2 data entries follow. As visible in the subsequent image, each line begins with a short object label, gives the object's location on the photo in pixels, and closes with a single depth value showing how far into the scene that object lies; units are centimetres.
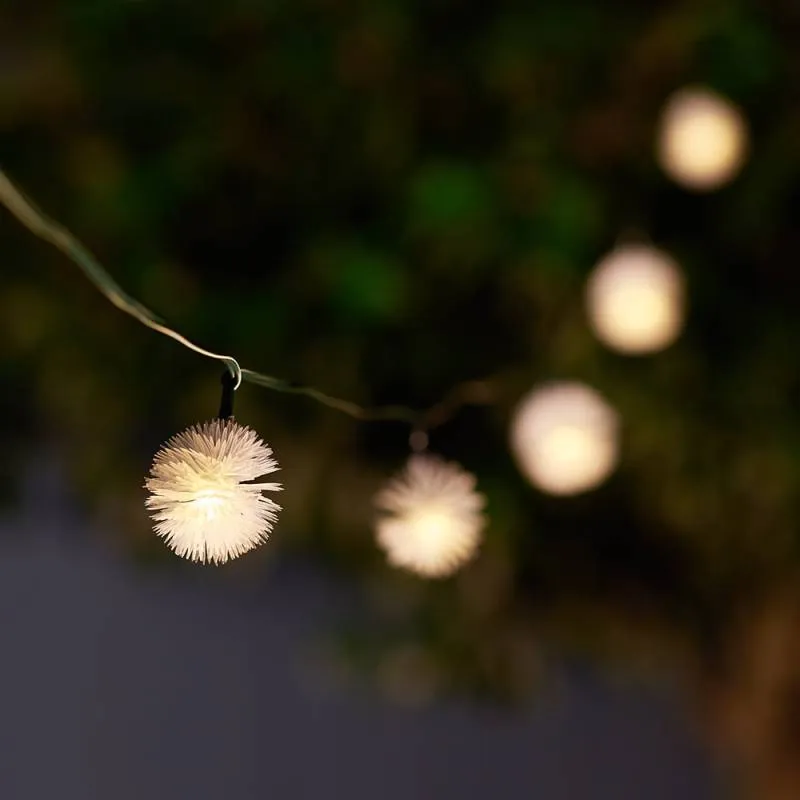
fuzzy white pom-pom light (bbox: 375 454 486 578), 111
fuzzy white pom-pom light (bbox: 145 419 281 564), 100
